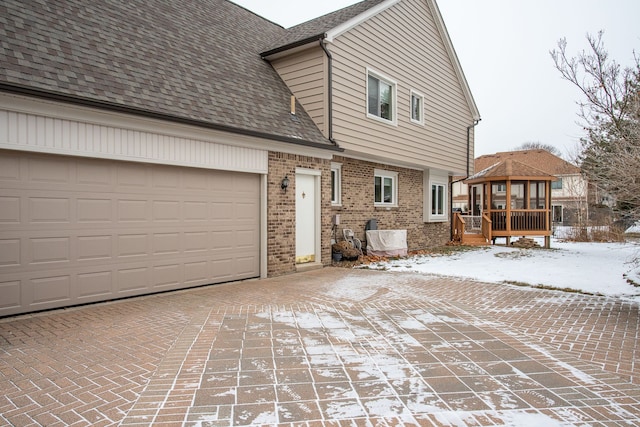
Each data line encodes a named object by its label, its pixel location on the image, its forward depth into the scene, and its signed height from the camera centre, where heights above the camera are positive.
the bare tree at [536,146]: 59.38 +11.28
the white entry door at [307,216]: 9.52 -0.02
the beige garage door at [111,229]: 5.41 -0.23
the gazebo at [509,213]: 16.94 +0.10
